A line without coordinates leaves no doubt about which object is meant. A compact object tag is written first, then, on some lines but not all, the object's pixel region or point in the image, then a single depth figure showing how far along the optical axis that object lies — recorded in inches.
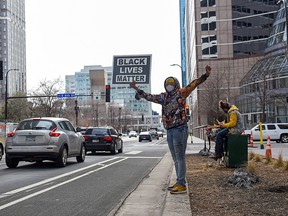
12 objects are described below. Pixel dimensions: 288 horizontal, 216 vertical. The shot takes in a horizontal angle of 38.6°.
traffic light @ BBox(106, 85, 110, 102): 1465.3
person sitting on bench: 413.7
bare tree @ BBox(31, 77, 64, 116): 2458.2
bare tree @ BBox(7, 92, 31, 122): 2632.9
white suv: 1391.5
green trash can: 420.5
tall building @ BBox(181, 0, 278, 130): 3154.5
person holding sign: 283.0
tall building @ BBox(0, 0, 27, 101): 6363.2
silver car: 520.4
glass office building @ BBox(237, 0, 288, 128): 1974.7
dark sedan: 858.8
